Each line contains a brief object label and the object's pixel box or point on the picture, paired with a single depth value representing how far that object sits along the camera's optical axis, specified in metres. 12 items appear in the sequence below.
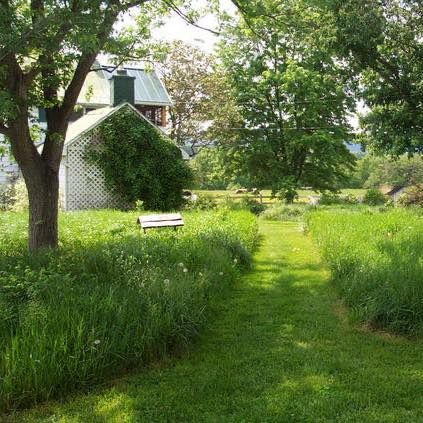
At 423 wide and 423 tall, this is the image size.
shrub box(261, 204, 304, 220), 21.36
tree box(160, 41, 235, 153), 32.06
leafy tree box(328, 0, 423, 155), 10.50
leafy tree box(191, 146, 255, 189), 32.16
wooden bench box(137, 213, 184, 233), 9.82
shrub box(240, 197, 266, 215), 24.42
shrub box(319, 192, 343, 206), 26.58
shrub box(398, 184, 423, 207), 25.00
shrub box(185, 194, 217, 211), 19.90
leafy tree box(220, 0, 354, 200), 29.11
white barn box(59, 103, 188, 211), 19.36
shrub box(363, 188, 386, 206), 29.69
